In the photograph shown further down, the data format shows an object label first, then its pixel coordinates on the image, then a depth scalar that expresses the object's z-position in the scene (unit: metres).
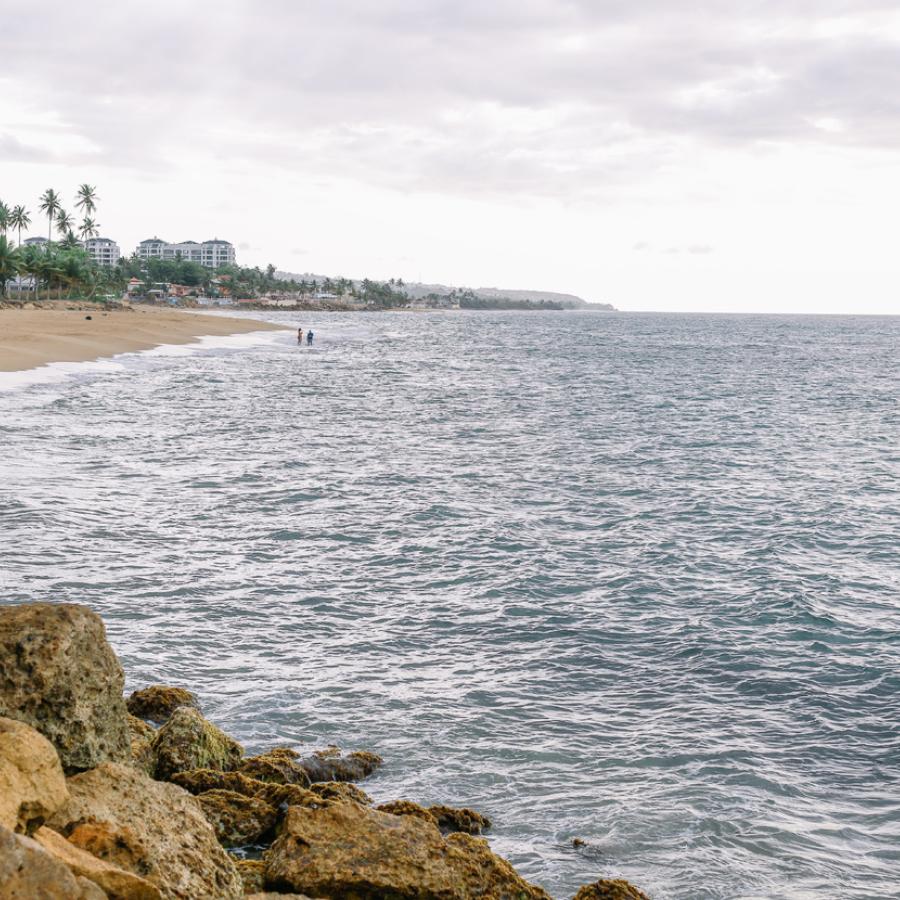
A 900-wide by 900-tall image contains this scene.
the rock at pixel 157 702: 12.34
